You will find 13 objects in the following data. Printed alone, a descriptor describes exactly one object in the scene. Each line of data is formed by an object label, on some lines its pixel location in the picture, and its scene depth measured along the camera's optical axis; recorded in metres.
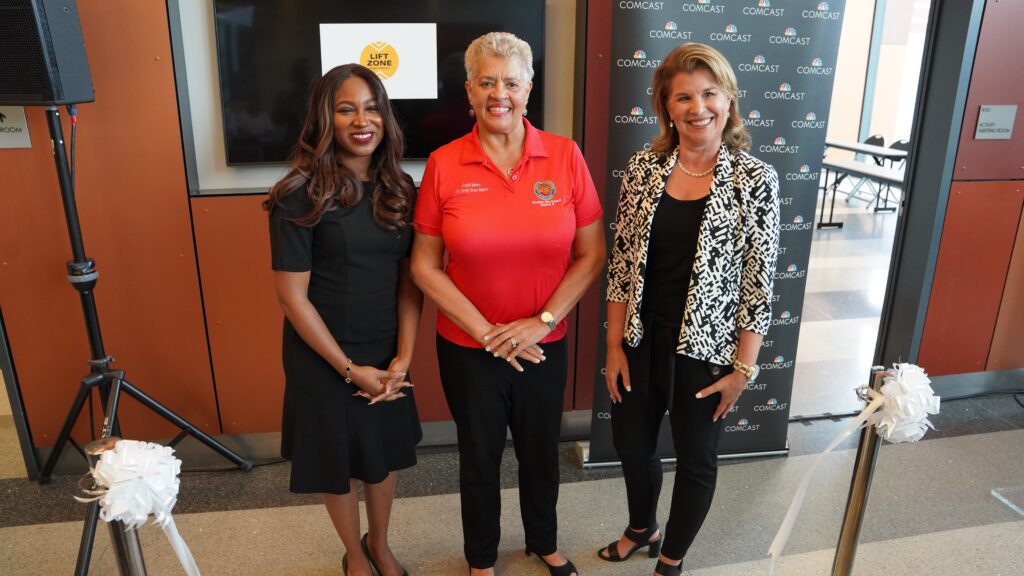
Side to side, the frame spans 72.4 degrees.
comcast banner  2.64
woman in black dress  1.90
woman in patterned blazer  1.93
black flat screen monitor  2.76
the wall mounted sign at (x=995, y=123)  3.48
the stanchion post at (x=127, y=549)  1.20
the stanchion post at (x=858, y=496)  1.58
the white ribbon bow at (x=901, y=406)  1.43
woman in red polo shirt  1.97
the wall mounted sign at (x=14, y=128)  2.72
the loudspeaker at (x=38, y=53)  2.28
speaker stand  2.45
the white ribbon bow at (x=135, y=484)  1.13
